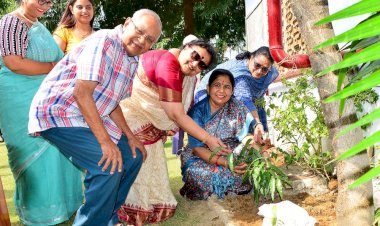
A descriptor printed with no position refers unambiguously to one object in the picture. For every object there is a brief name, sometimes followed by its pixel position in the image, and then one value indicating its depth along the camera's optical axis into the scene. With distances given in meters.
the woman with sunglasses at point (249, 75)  4.40
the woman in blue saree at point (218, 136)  3.98
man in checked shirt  2.46
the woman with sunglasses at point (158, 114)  3.25
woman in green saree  3.22
